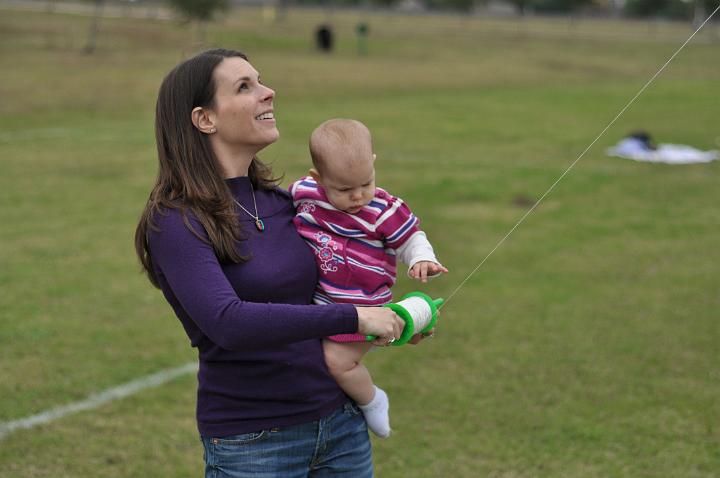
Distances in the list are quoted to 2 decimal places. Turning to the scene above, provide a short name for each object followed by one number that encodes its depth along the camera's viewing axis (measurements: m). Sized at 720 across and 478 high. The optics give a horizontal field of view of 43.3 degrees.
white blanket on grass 13.59
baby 2.54
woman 2.36
